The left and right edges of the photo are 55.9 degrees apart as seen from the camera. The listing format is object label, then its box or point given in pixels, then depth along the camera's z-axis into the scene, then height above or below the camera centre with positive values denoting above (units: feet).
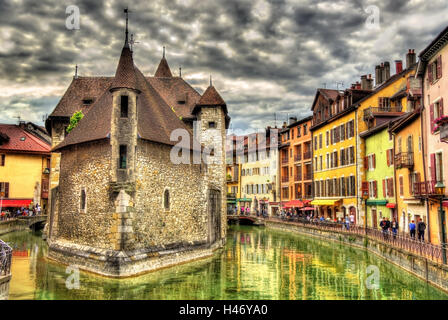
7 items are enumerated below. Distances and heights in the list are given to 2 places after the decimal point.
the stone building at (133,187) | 65.21 +2.37
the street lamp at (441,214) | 49.63 -1.37
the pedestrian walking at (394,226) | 79.76 -5.05
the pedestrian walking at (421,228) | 65.67 -4.11
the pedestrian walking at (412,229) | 71.69 -4.64
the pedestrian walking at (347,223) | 104.77 -5.33
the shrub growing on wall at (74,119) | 94.48 +18.15
